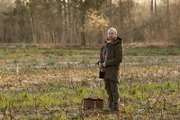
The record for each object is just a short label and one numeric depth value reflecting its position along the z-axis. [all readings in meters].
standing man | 17.48
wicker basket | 17.98
